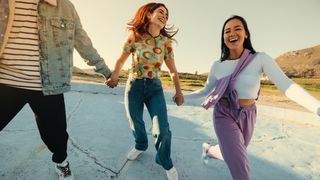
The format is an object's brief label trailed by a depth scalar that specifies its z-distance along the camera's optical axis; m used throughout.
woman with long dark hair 1.13
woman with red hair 1.32
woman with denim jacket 1.04
